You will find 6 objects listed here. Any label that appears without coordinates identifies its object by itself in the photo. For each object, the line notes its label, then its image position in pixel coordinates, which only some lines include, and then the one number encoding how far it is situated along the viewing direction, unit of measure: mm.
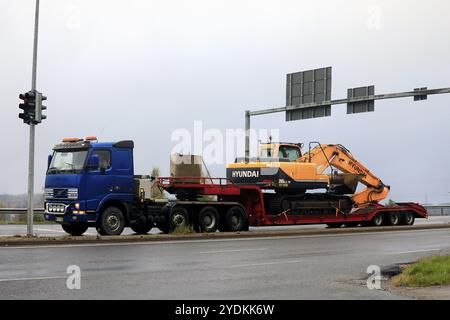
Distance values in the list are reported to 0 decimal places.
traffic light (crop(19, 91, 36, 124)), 19797
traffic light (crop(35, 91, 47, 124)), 19875
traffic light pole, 19578
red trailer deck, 23000
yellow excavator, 25531
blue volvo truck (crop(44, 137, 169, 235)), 20297
